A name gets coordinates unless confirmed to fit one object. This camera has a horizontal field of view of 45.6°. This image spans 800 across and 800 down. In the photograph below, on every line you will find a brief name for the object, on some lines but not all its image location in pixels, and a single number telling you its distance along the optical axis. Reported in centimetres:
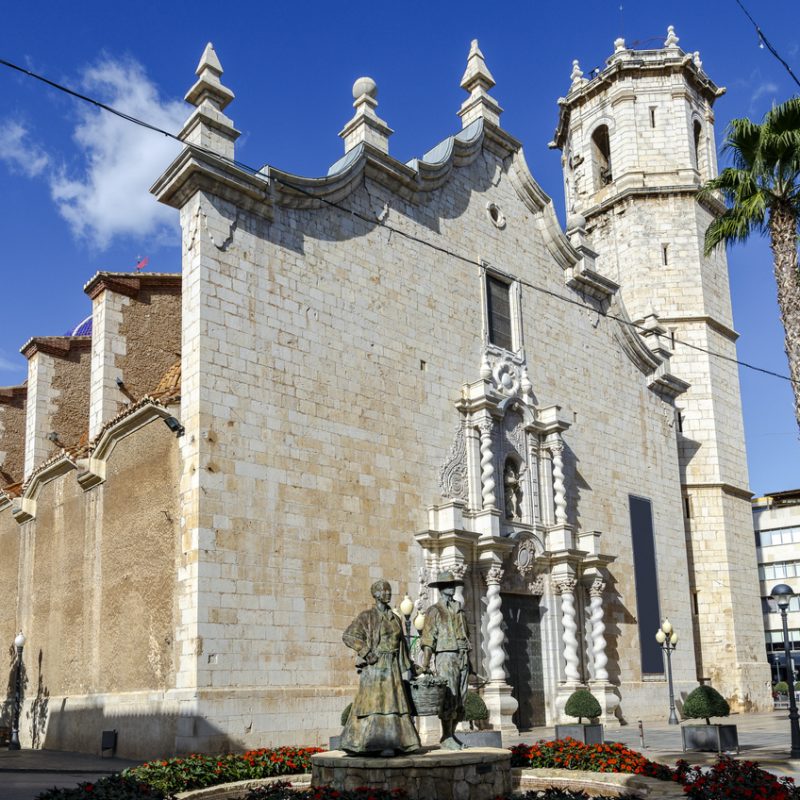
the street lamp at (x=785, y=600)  1610
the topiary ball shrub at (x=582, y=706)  1698
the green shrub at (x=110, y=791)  909
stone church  1631
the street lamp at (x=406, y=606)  1658
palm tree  1641
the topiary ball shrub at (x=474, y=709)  1659
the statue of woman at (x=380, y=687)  1016
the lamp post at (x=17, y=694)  1969
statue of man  1197
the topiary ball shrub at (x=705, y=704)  1583
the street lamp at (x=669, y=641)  2266
